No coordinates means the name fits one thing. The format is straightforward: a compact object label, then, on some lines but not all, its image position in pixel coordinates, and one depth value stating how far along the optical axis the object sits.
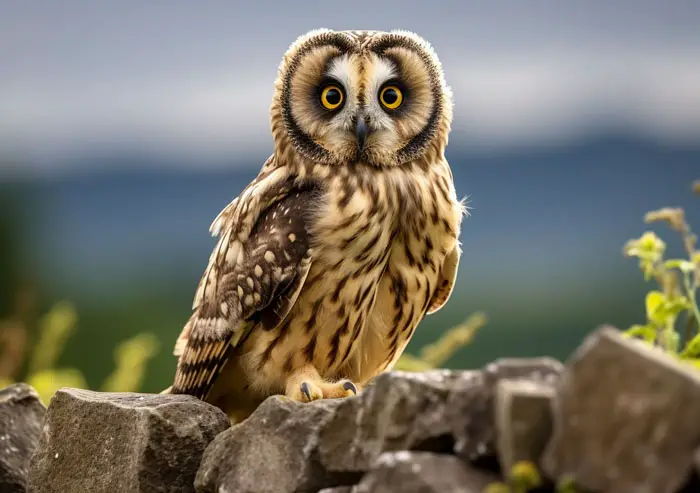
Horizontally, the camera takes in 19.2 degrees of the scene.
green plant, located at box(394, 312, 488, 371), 8.50
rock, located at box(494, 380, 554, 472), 3.63
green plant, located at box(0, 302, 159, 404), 10.75
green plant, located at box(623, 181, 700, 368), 4.73
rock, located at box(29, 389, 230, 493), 5.56
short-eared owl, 6.39
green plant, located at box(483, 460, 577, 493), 3.44
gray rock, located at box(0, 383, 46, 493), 6.64
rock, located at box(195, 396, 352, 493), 4.86
